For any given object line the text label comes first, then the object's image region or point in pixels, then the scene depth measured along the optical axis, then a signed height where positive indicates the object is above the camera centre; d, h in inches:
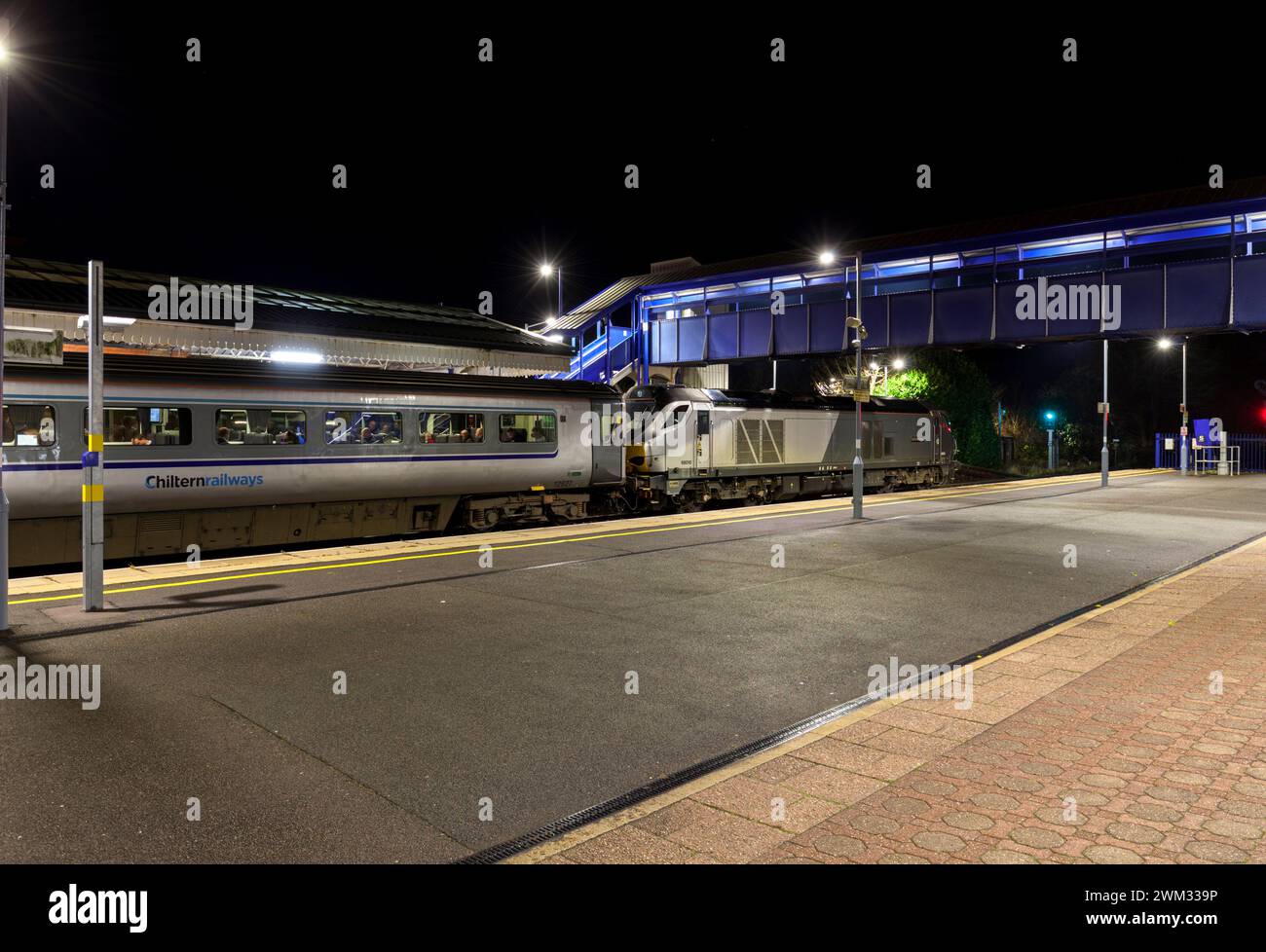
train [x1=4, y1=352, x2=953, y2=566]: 528.1 +12.1
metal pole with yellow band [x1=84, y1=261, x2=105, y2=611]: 389.1 -0.8
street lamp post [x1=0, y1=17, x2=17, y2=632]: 344.2 +118.9
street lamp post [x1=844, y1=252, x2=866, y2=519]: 840.3 +5.3
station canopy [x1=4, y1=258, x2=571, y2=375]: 752.3 +143.7
